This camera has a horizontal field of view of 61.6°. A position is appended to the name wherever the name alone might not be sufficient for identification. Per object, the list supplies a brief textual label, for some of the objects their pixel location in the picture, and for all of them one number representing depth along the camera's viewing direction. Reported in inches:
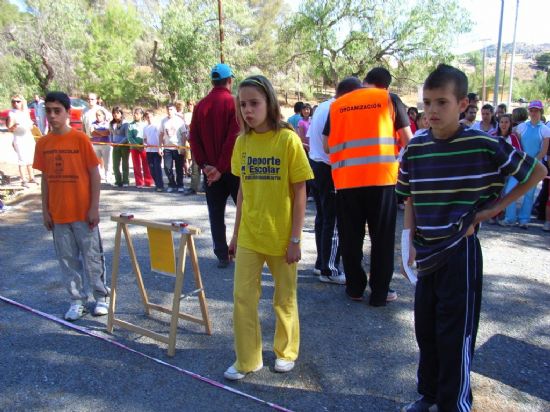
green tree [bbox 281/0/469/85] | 1153.1
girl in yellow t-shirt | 117.0
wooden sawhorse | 134.8
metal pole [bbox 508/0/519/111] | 1073.3
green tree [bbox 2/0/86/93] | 1249.4
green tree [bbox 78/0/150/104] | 1434.5
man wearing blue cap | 196.9
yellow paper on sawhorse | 143.3
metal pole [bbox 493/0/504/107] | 848.5
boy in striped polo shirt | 90.6
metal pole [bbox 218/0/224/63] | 877.5
